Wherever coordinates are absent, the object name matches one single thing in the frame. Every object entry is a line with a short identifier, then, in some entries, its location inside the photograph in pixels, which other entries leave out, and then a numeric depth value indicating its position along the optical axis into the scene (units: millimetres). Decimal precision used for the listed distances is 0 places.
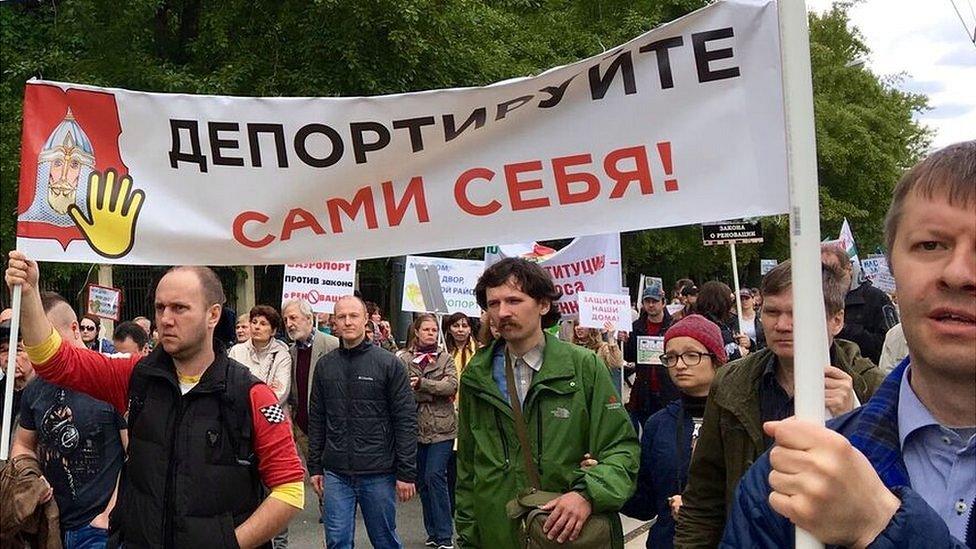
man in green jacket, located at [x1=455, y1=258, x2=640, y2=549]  4125
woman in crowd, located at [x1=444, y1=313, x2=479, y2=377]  9844
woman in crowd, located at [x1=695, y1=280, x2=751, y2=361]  8523
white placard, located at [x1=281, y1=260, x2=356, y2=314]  10977
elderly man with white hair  8727
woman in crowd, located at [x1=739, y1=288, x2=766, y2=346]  9719
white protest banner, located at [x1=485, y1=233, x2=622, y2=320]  10016
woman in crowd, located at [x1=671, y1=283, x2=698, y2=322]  13342
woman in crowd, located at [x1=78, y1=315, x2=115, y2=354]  10406
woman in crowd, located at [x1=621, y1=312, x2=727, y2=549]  4359
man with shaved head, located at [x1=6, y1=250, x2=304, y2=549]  3592
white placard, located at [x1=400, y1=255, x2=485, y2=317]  11586
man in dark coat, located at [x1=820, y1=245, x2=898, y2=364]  7645
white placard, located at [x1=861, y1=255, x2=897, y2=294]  13047
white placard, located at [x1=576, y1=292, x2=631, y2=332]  9633
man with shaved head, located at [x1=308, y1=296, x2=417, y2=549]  7004
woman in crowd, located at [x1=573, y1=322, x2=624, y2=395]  9777
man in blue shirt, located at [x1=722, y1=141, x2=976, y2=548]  1438
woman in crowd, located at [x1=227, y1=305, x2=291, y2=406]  8453
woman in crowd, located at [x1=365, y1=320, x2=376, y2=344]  12274
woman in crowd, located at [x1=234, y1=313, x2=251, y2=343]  10391
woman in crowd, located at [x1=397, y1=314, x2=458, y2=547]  8438
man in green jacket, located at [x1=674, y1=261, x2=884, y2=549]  3369
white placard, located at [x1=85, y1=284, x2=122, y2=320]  11288
